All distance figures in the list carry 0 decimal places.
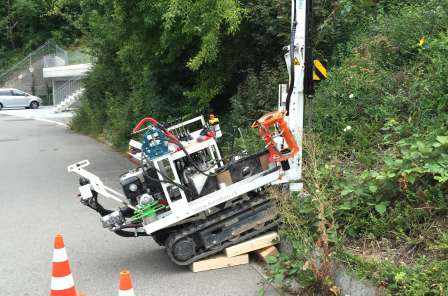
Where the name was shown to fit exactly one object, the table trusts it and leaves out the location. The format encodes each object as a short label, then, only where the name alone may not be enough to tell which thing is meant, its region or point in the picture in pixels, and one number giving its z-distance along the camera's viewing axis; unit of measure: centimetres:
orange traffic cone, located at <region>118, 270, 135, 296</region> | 402
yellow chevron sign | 625
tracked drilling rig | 598
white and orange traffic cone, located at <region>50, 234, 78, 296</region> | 473
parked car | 3969
